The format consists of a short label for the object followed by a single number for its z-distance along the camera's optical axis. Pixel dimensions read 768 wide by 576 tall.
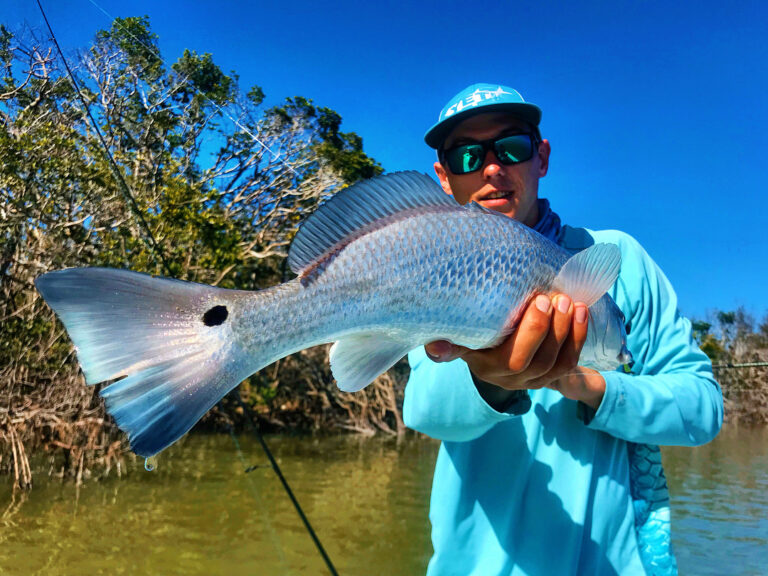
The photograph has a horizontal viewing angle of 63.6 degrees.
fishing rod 2.52
